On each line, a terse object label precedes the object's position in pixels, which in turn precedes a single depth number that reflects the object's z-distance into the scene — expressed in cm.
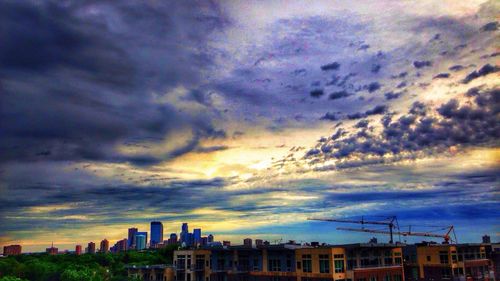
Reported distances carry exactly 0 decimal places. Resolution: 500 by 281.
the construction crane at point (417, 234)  17059
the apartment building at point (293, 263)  6288
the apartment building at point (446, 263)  7762
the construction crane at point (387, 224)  17438
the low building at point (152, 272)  8488
